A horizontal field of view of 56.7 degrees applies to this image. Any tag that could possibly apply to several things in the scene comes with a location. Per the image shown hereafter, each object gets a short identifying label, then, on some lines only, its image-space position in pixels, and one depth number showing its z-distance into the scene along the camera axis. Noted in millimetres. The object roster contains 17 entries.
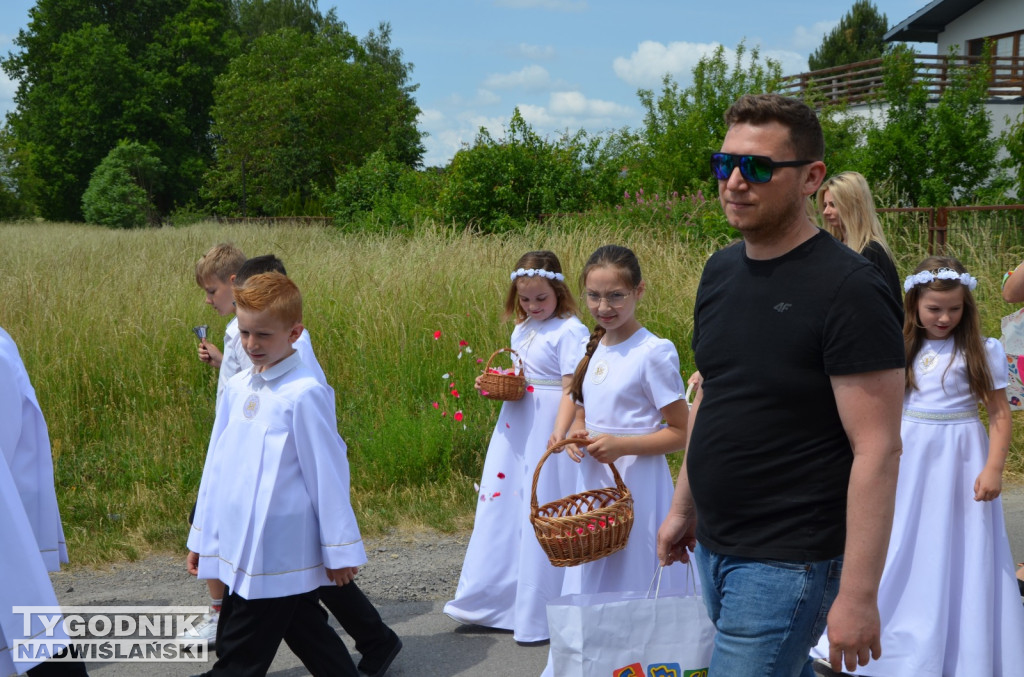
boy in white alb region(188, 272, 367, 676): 3238
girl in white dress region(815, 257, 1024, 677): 3930
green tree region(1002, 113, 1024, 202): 16031
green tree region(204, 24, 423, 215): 41031
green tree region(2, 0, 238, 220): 50688
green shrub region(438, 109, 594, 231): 15258
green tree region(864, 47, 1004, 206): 16109
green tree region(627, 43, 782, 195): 17703
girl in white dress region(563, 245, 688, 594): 3807
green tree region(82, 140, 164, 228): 36344
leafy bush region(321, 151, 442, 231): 19297
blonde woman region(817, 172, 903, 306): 4375
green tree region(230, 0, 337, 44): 57875
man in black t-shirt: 2043
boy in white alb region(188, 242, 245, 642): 4508
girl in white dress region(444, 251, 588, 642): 4520
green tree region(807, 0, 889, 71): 57344
